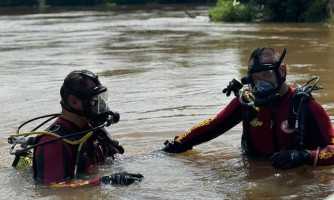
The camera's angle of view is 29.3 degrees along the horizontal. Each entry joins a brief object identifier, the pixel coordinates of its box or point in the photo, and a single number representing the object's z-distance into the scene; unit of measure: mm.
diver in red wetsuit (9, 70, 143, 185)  4488
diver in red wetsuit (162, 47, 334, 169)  4480
